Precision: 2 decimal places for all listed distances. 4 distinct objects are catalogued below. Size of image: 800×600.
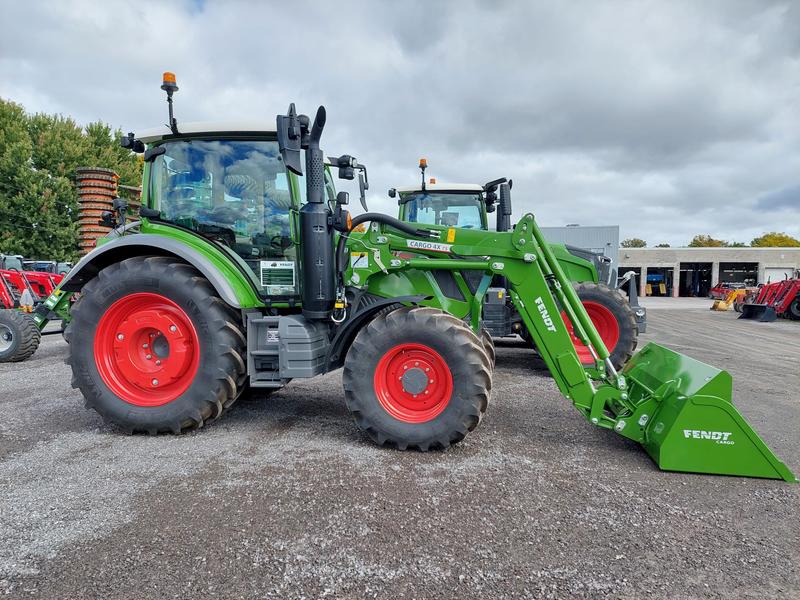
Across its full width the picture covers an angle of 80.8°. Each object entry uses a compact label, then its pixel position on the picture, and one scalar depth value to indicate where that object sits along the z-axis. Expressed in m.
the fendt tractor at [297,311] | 3.42
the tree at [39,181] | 22.47
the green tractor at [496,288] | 6.38
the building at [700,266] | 43.09
